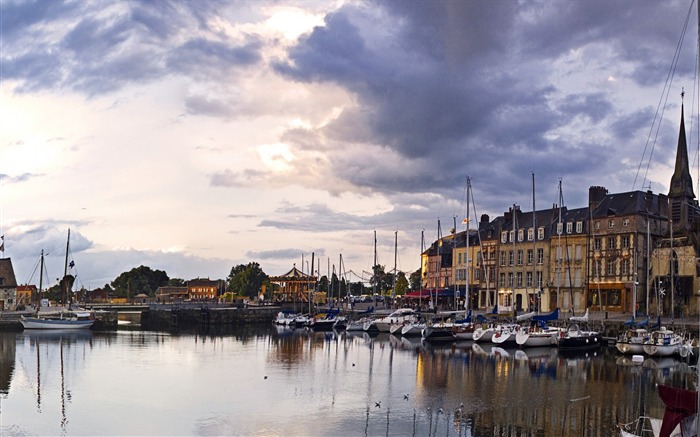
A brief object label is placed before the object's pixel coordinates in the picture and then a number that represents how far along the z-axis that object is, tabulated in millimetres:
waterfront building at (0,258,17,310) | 99000
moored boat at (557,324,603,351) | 56344
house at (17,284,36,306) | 124612
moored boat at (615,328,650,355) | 51969
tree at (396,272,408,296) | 144875
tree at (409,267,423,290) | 143875
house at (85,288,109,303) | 178112
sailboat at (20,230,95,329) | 82250
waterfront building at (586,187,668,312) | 71562
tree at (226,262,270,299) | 158250
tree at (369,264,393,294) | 158125
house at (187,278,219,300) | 189500
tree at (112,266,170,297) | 183500
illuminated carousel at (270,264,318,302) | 138875
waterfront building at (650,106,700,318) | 67188
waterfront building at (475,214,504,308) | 87750
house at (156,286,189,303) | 161738
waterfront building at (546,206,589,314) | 77000
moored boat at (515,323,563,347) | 58125
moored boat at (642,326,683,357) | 51031
